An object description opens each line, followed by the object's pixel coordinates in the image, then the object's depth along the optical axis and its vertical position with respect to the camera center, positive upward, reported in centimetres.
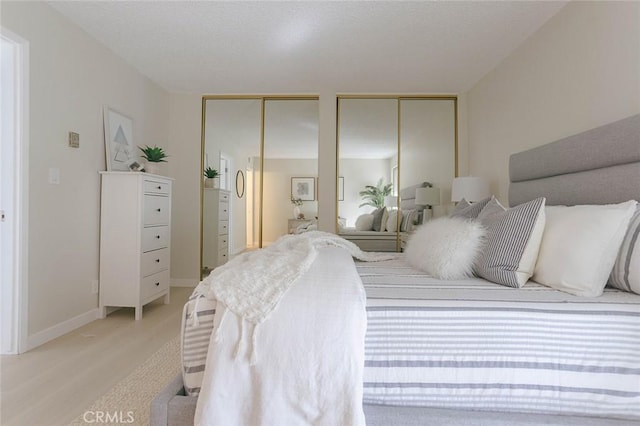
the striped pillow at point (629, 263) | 136 -20
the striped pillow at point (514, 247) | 153 -15
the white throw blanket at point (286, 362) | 103 -45
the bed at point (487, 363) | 110 -49
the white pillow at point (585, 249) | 137 -15
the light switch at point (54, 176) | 255 +25
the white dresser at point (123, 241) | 305 -27
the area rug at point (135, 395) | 157 -94
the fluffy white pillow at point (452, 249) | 163 -18
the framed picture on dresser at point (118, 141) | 318 +68
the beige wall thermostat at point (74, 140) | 276 +57
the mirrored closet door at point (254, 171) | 450 +54
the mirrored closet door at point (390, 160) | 438 +67
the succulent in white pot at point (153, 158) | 343 +53
